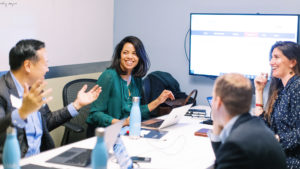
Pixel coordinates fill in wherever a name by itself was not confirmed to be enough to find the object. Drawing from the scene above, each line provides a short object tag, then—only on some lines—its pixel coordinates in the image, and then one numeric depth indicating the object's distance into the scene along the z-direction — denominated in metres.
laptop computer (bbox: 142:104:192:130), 2.84
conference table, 2.14
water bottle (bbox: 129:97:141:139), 2.62
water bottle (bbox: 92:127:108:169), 1.63
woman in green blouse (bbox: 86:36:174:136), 3.15
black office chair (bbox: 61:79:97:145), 3.20
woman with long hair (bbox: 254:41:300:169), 2.65
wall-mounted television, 3.61
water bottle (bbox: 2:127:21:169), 1.68
